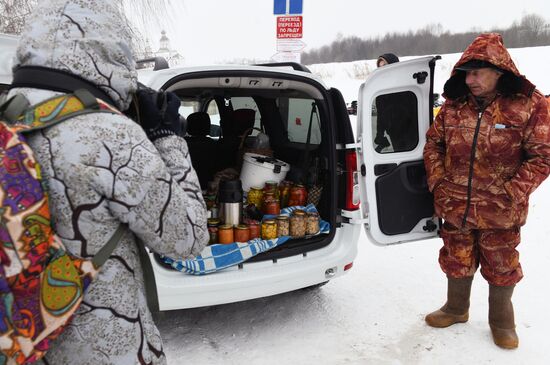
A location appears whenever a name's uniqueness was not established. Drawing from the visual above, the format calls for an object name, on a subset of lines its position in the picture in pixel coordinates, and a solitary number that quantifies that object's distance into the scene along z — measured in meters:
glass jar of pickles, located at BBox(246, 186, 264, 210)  3.87
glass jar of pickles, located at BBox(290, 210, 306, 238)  3.48
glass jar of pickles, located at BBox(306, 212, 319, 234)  3.53
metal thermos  3.50
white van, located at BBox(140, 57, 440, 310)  3.00
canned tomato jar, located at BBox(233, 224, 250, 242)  3.32
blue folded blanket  2.82
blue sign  5.56
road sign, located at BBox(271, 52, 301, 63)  5.66
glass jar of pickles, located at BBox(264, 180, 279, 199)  3.86
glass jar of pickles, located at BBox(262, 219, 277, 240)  3.42
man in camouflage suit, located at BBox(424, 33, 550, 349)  2.85
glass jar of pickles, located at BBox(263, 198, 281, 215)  3.70
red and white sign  5.63
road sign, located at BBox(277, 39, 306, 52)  5.64
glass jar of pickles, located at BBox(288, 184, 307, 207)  3.89
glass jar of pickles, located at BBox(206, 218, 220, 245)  3.35
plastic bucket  4.00
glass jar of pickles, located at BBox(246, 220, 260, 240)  3.40
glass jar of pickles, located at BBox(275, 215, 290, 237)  3.47
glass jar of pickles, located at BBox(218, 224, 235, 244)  3.30
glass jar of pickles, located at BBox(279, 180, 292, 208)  4.00
